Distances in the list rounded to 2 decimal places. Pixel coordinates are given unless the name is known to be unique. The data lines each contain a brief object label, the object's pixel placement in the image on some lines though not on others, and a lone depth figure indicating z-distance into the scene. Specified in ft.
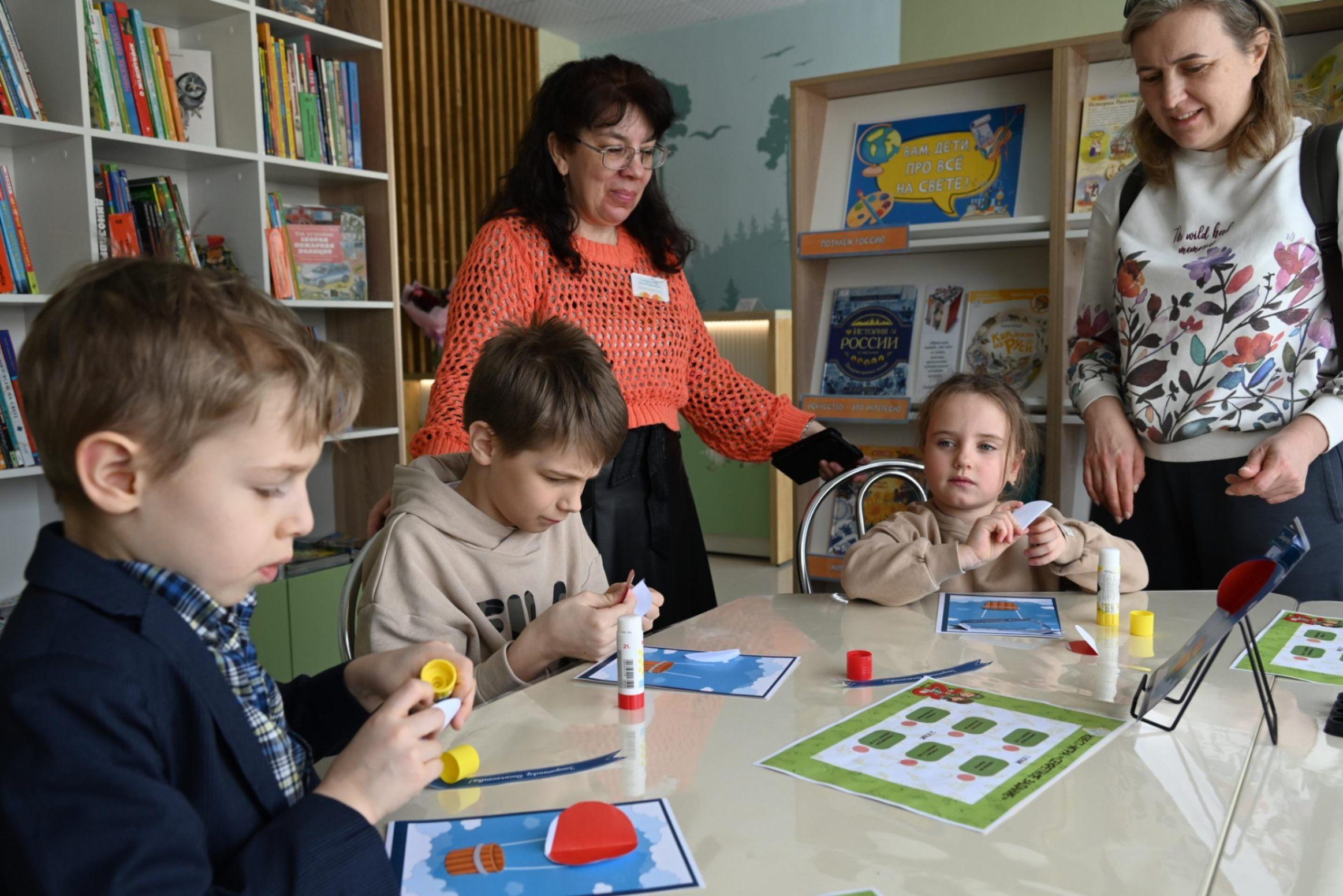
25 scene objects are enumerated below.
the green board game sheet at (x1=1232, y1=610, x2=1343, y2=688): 4.29
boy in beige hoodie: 4.73
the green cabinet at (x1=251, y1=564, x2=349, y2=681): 10.01
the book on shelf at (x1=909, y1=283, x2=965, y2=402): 10.54
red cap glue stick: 3.93
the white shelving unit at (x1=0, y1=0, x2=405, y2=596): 8.96
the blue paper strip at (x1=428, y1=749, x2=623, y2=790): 3.25
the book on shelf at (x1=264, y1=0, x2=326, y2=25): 10.76
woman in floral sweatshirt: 5.79
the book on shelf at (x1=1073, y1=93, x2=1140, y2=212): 9.37
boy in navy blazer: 2.20
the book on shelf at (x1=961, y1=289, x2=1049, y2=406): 10.06
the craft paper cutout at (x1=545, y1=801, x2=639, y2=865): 2.73
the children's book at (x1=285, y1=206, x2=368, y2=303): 11.00
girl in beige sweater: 5.51
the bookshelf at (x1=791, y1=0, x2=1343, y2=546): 9.49
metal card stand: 3.63
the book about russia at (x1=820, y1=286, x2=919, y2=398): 10.82
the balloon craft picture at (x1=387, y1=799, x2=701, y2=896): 2.63
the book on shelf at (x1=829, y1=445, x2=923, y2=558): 10.99
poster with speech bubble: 10.28
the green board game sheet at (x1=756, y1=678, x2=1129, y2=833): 3.07
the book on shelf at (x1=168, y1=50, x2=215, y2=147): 10.15
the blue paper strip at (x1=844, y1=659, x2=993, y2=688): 4.19
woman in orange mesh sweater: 6.21
